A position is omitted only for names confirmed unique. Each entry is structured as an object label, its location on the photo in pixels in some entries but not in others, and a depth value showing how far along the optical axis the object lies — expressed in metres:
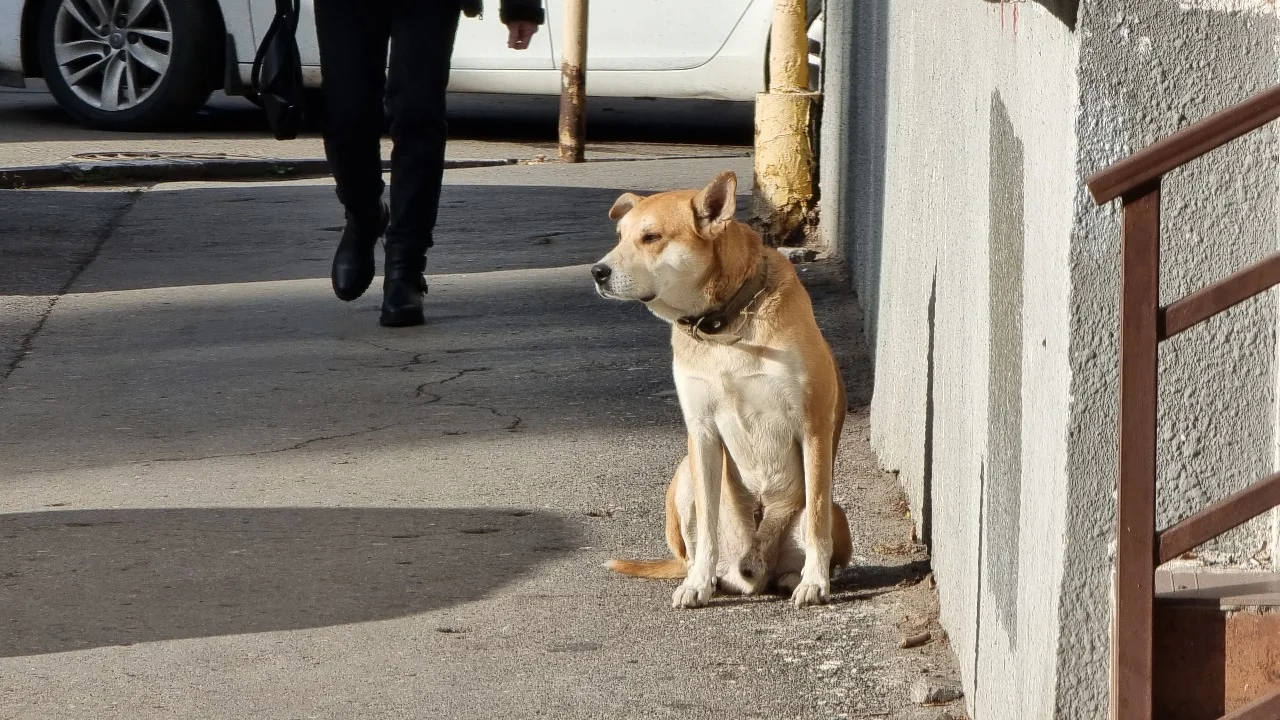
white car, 20.53
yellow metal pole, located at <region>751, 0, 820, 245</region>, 15.26
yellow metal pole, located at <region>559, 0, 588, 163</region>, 19.48
